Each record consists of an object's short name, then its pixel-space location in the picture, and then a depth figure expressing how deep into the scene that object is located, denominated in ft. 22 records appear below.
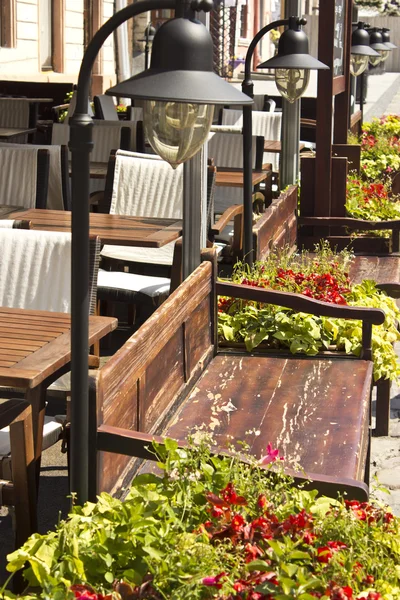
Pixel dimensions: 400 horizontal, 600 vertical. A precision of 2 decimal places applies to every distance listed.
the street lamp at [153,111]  11.07
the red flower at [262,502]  11.46
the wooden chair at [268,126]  48.40
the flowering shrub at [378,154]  42.35
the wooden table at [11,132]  47.21
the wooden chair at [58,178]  31.66
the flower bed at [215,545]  10.01
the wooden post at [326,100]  33.10
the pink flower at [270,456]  12.30
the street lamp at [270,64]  24.83
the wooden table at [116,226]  25.54
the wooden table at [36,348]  15.00
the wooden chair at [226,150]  40.51
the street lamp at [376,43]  62.55
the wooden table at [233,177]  35.10
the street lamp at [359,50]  50.11
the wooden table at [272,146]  43.67
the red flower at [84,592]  9.79
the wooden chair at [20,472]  14.96
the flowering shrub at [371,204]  34.27
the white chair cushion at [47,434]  16.04
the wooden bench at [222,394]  13.22
